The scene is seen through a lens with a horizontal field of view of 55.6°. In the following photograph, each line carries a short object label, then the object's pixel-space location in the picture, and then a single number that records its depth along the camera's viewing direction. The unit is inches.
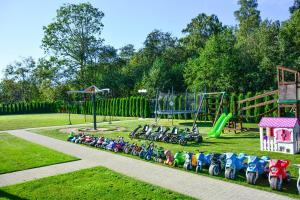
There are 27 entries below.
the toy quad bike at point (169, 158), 335.6
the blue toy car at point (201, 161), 304.3
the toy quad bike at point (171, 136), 486.0
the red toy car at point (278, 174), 239.6
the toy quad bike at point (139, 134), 558.1
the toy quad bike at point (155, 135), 514.8
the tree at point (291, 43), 1033.5
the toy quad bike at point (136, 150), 395.7
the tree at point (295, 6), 1630.9
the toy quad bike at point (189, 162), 313.7
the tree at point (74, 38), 1595.7
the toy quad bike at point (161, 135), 504.7
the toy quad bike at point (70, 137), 555.8
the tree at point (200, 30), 1761.4
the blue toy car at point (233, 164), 271.9
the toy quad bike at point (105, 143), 458.3
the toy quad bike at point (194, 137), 481.1
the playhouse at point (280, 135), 369.7
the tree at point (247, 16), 1797.5
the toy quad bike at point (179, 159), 328.5
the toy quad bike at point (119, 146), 428.5
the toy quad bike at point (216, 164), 286.2
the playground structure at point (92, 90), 762.2
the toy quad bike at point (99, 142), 471.1
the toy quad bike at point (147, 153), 368.5
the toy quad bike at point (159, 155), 358.0
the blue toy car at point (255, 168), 255.1
